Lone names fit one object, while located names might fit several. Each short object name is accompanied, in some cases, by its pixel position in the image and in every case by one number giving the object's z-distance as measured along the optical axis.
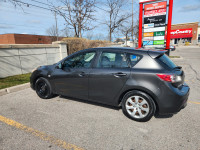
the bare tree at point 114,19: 20.02
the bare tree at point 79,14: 15.69
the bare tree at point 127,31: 23.95
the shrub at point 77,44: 11.23
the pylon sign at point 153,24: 9.51
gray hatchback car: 2.62
